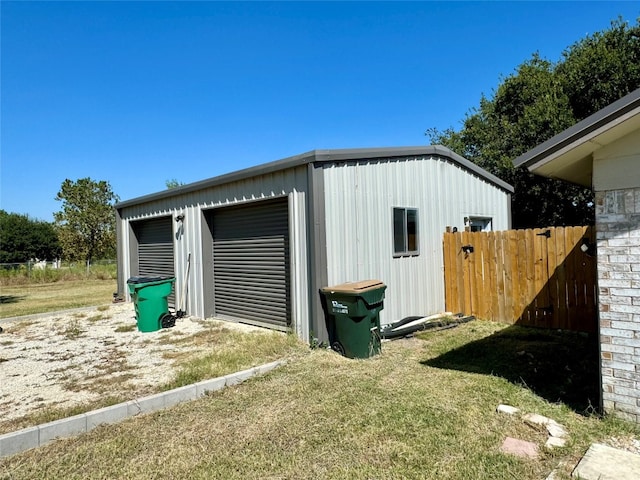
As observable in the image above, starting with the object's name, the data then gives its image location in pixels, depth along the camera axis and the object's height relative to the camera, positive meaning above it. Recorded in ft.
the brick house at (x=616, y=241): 10.96 -0.13
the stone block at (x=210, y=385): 15.05 -5.46
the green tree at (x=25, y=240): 151.94 +4.64
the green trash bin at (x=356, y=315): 18.39 -3.50
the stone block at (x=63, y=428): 11.78 -5.50
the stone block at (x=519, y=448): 9.98 -5.49
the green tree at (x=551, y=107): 54.39 +20.11
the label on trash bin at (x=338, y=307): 18.84 -3.11
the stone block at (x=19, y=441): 11.07 -5.49
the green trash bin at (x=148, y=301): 26.84 -3.63
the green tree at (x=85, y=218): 88.12 +7.45
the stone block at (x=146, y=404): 13.44 -5.48
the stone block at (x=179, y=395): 14.25 -5.50
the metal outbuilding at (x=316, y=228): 21.40 +1.12
